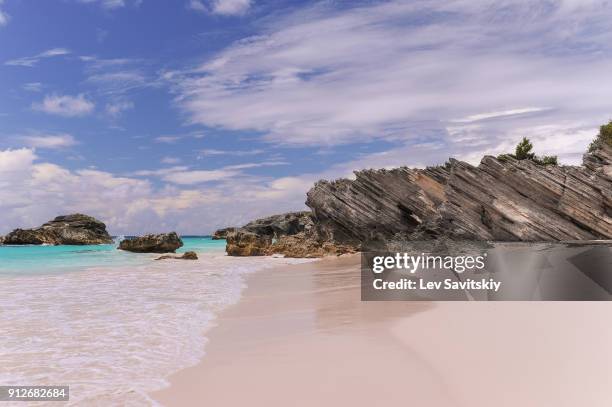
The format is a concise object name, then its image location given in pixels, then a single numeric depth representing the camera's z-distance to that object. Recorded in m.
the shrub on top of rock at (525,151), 53.59
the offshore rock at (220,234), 120.50
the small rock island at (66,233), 79.69
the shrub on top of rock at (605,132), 49.29
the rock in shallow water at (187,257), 37.34
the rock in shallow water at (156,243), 51.56
